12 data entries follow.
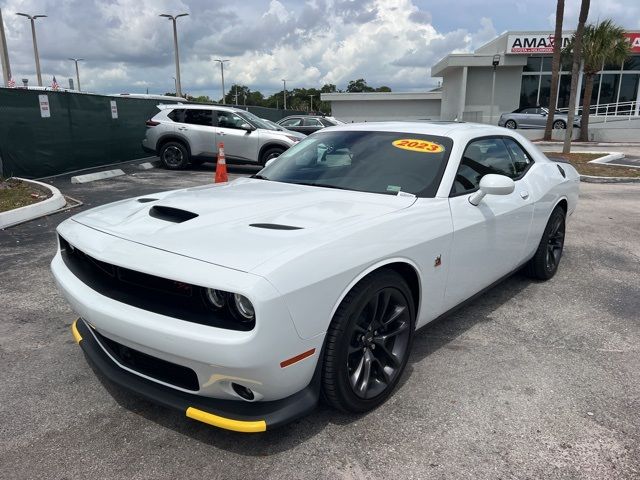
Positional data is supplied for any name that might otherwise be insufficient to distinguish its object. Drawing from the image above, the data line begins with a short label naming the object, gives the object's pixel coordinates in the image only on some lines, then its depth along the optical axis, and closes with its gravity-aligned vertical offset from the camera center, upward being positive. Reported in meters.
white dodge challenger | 2.19 -0.78
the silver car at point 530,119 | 28.11 -0.44
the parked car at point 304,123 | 18.95 -0.41
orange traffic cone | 8.78 -1.01
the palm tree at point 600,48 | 22.83 +2.74
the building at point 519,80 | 33.34 +2.08
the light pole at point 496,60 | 20.80 +2.02
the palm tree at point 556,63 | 22.34 +2.05
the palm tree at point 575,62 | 16.61 +1.58
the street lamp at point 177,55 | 32.03 +3.52
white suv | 12.66 -0.58
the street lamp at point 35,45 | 32.06 +4.21
